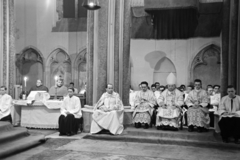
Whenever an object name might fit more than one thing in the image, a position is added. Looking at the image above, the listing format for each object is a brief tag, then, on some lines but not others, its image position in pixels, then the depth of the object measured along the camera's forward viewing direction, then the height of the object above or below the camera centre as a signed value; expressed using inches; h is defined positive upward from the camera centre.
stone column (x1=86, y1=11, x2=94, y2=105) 334.3 +24.6
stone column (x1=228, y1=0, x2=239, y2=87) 297.6 +33.6
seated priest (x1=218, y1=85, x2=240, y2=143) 262.2 -34.1
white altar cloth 348.1 -43.9
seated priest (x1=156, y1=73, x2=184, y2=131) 296.5 -30.3
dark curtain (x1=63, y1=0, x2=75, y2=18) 572.7 +127.7
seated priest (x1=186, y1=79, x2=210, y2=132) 289.1 -35.0
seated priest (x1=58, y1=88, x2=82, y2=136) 310.5 -40.8
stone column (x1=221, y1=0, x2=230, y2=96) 307.6 +30.6
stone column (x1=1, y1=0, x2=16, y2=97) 382.0 +38.9
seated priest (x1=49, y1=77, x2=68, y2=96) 412.2 -17.7
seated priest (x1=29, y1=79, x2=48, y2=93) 408.3 -15.1
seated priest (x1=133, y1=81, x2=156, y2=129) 308.2 -31.4
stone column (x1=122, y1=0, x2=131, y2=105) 331.0 +23.3
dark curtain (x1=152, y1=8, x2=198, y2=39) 487.1 +88.8
